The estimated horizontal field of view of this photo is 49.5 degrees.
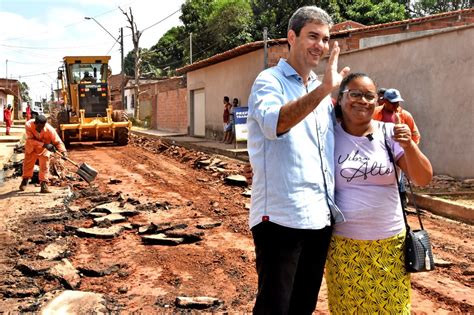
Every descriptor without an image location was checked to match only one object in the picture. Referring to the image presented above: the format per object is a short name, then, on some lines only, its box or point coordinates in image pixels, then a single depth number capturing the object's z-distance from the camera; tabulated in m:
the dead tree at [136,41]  33.97
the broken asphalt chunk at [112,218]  7.43
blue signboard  15.62
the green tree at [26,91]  91.53
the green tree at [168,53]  47.78
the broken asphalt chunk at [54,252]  5.72
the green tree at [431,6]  37.22
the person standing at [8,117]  25.67
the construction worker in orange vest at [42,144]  9.57
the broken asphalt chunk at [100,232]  6.71
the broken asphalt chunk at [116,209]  7.95
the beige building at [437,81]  9.82
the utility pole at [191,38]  36.25
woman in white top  2.50
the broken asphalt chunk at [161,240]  6.38
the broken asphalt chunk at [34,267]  5.19
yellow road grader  18.83
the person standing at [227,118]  18.64
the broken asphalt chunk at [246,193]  9.66
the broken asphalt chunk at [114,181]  11.14
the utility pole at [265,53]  15.18
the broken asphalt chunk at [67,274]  4.90
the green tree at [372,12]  30.36
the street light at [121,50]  35.41
